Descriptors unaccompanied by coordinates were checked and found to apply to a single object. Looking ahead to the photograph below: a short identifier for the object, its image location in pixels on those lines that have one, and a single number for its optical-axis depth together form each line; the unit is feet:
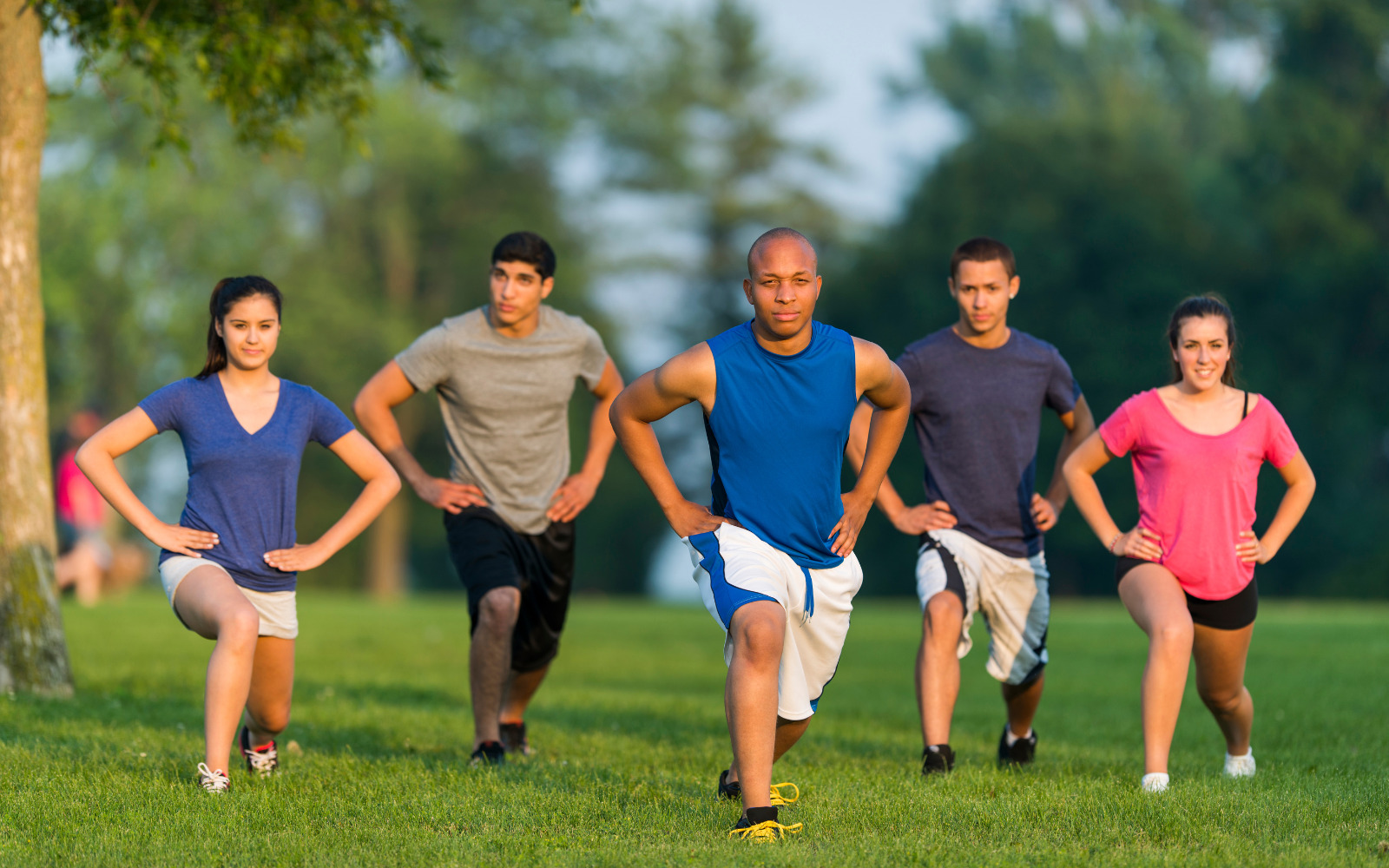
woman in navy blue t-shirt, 41.32
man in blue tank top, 37.40
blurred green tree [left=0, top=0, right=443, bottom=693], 63.00
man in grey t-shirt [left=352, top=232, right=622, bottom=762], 52.49
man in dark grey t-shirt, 49.39
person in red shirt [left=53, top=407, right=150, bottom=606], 122.21
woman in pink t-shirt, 44.39
